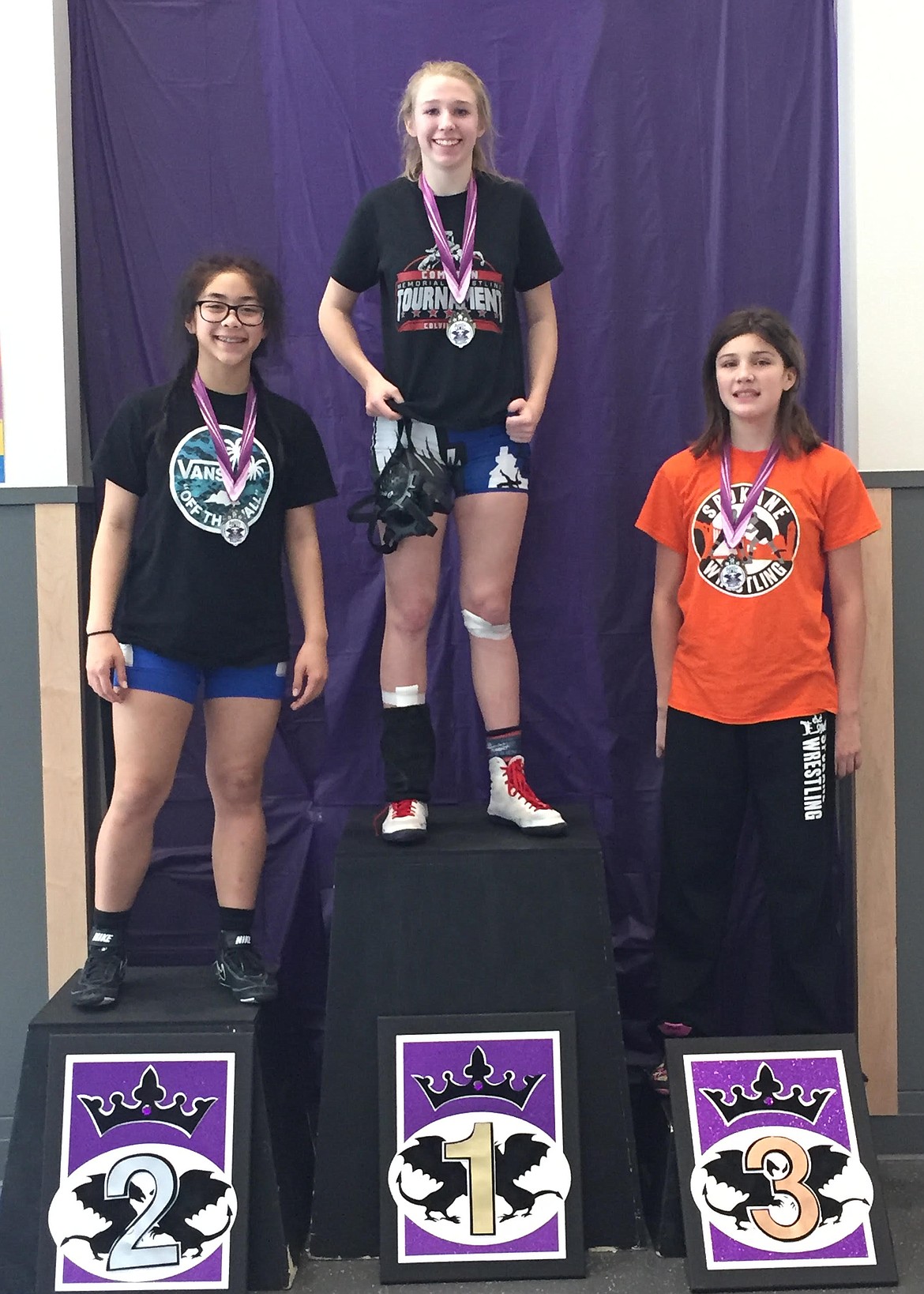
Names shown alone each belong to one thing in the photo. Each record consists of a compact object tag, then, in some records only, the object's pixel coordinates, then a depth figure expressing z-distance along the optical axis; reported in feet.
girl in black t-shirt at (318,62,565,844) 7.02
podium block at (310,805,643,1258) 6.44
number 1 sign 6.13
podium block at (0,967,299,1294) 6.05
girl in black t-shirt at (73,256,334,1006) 6.70
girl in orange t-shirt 7.04
